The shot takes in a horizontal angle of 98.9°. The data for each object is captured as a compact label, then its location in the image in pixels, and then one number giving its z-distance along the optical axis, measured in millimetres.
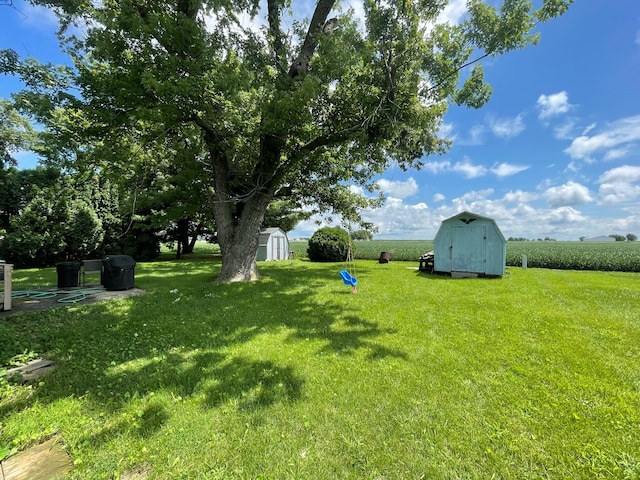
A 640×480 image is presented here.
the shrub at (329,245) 18297
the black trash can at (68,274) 8094
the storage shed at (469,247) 11016
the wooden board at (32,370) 3206
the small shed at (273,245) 19609
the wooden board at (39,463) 1939
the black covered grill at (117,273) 7914
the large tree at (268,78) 6281
